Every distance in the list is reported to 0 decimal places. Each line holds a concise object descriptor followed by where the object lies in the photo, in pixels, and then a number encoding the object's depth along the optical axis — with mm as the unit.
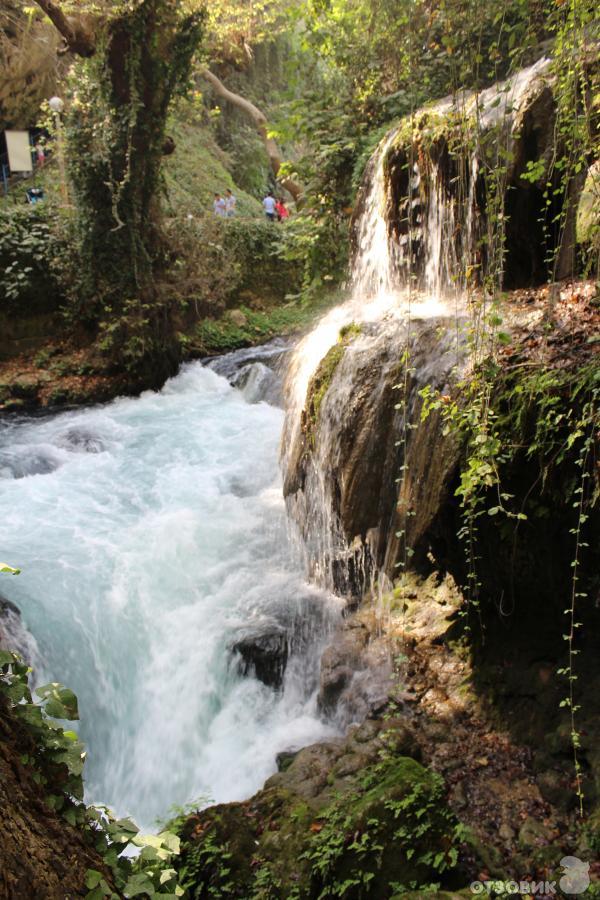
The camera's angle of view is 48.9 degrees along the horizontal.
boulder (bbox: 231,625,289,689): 5793
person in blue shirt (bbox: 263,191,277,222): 19781
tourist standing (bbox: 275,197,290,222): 20766
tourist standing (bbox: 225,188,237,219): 17797
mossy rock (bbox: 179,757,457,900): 3504
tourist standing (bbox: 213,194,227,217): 17625
